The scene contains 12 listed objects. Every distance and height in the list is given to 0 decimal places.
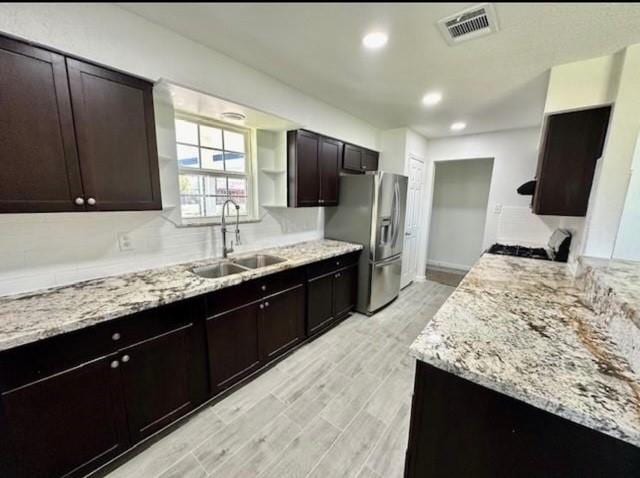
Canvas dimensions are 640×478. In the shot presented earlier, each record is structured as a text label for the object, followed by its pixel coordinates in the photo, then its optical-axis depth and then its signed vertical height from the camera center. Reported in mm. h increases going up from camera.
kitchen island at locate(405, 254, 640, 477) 860 -632
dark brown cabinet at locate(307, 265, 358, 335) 2685 -1078
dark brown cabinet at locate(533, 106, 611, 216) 1984 +300
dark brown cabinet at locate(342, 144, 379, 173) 3389 +460
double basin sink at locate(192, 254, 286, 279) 2225 -630
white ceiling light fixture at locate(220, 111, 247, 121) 2154 +599
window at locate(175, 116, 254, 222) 2240 +207
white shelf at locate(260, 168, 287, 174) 2746 +214
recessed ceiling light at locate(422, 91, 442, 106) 2625 +951
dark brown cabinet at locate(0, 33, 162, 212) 1286 +269
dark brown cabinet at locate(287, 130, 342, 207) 2707 +262
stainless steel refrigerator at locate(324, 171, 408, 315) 3121 -354
